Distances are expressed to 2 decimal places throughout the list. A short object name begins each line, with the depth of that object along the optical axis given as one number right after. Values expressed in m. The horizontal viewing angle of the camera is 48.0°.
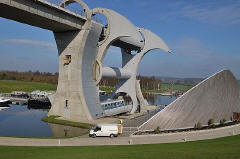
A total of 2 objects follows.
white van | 27.03
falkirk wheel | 37.53
